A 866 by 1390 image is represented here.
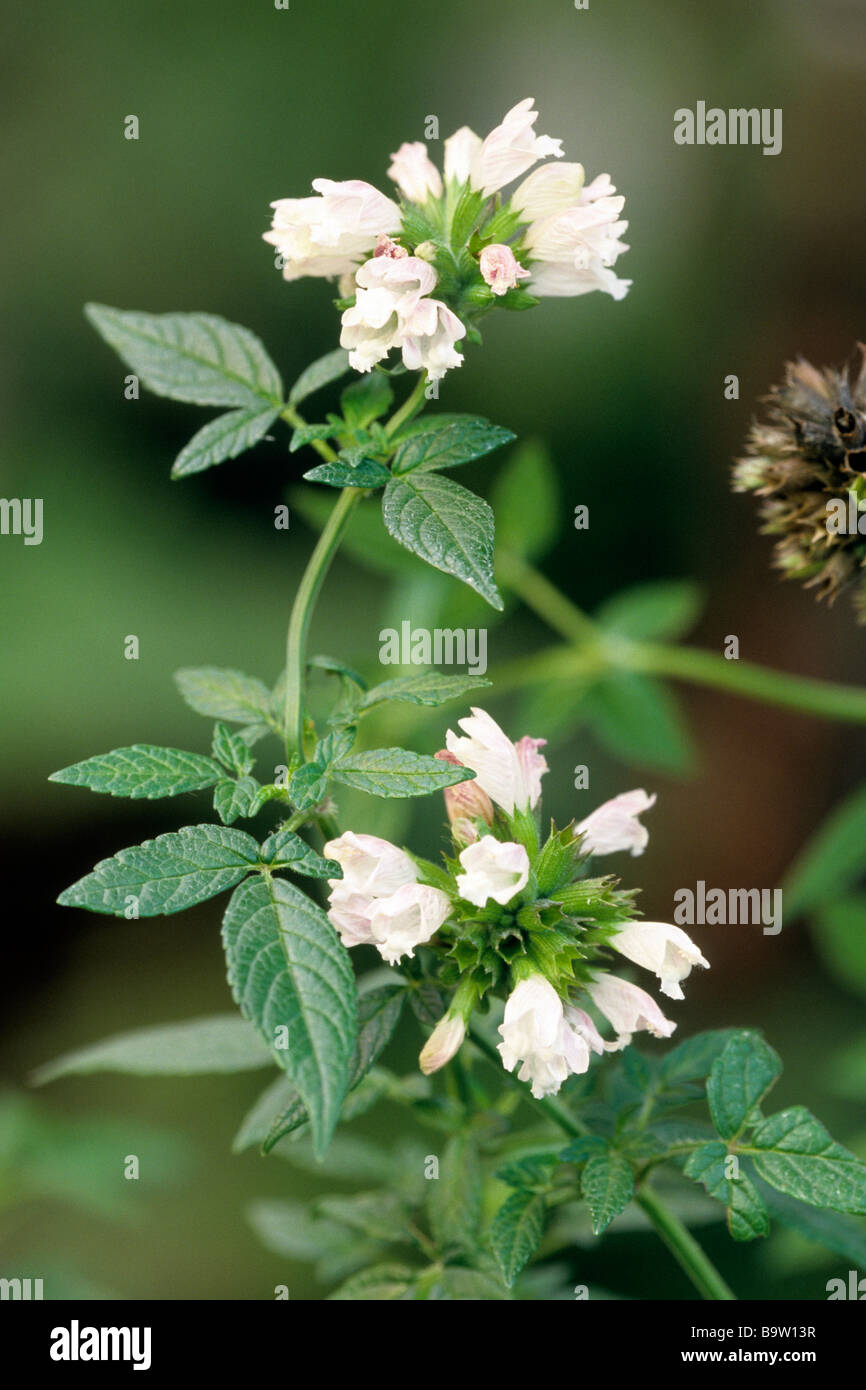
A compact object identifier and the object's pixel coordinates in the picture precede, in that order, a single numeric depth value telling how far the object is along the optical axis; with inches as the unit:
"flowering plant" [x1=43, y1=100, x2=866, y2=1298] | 26.7
